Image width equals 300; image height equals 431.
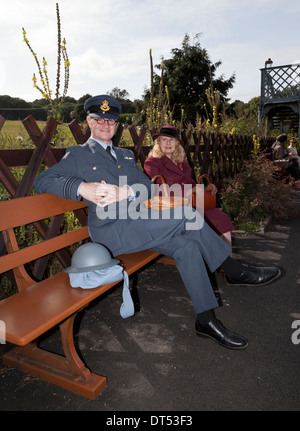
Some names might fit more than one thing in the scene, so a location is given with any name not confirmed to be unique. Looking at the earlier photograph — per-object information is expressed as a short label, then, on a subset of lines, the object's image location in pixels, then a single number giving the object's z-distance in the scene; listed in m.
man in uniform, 2.39
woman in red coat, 3.60
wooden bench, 1.79
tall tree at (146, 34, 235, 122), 30.92
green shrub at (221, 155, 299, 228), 6.05
